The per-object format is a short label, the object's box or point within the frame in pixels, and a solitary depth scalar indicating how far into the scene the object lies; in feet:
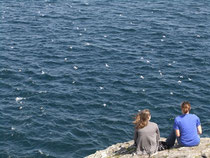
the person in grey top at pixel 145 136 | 61.77
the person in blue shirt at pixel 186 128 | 63.26
